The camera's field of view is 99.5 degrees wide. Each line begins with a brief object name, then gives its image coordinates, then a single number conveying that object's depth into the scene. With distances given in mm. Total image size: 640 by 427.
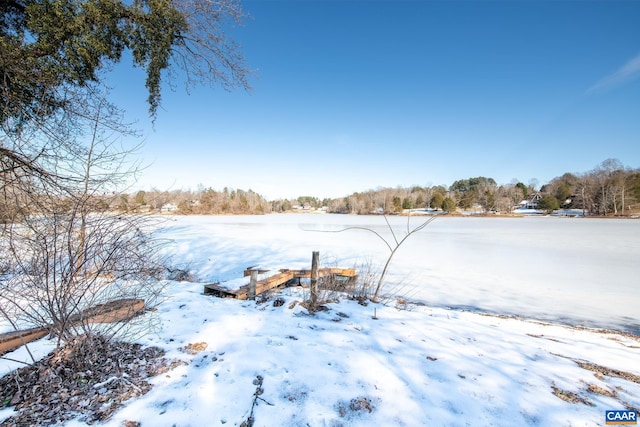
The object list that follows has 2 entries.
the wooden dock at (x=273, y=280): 5236
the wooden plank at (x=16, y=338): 2375
